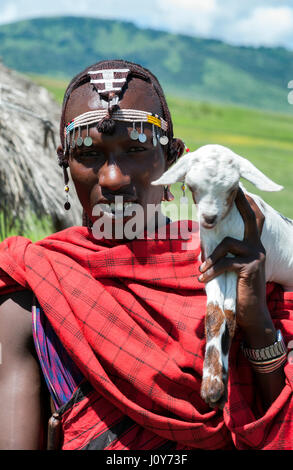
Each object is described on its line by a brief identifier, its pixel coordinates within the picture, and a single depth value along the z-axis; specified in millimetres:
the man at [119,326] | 2205
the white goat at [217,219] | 2058
